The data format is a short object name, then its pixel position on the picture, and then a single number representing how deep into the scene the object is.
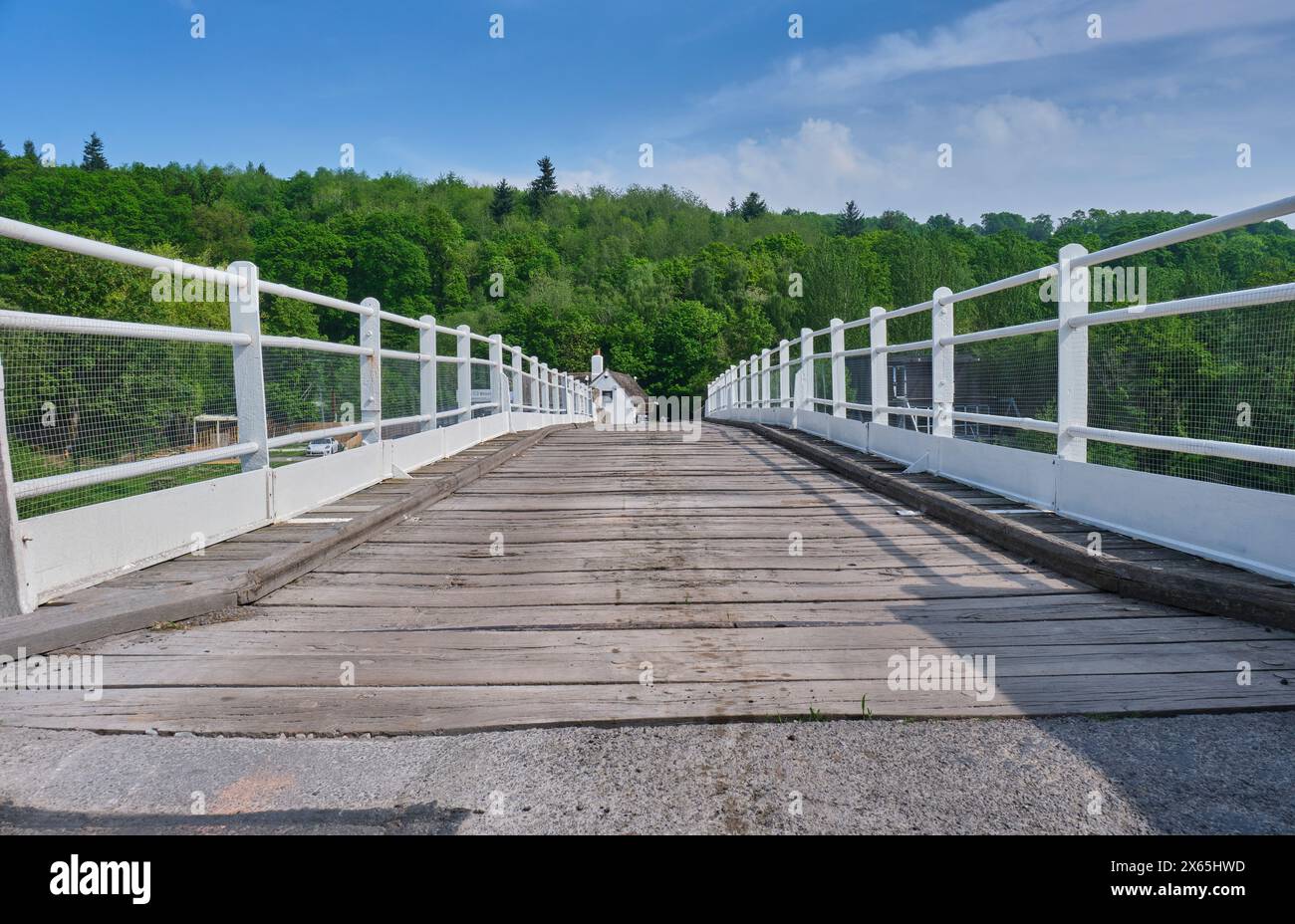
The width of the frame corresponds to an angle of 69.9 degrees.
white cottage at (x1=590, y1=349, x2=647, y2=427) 46.75
